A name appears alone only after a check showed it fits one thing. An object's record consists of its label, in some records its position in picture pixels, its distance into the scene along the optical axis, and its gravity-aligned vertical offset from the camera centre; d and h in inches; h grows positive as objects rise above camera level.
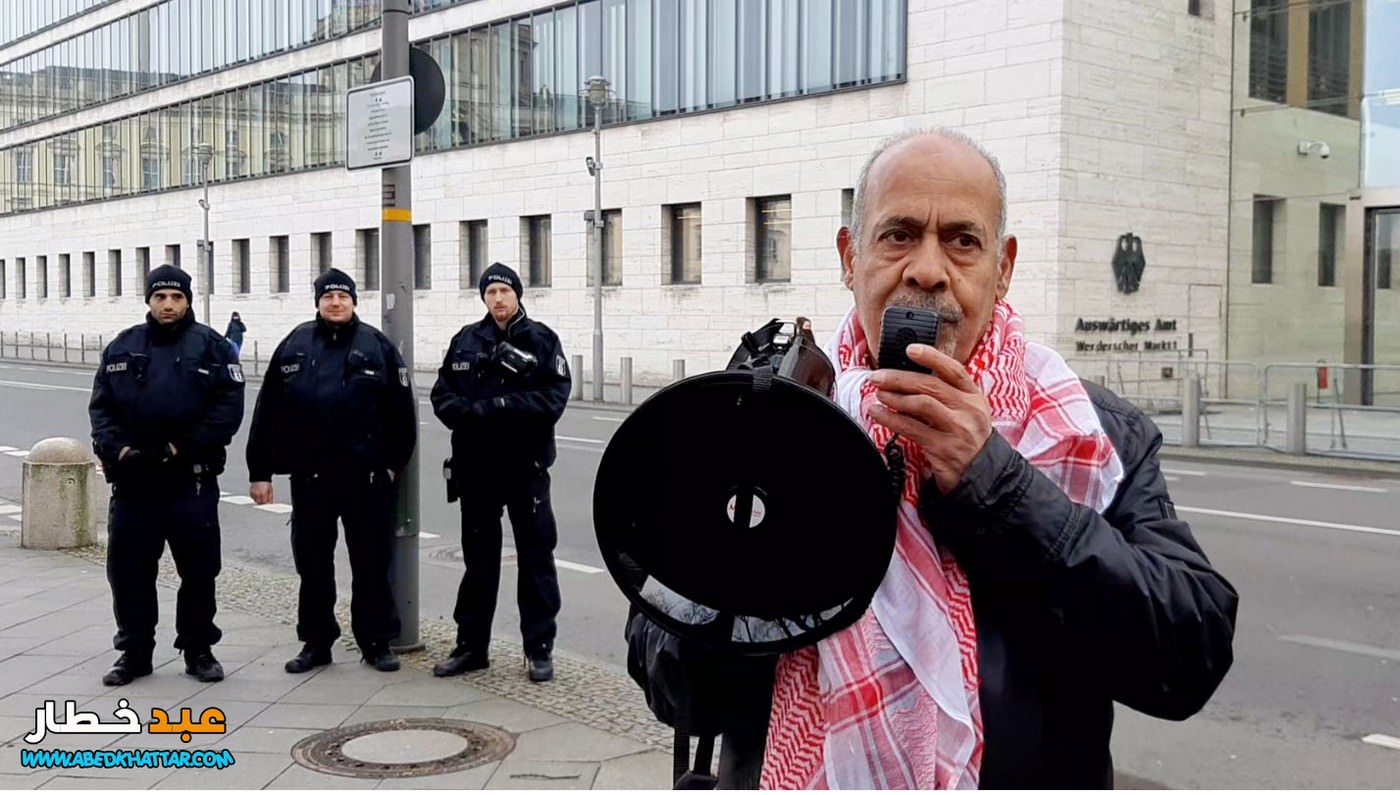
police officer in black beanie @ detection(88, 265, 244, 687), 253.0 -26.2
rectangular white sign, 275.3 +40.2
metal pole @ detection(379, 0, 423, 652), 275.0 +6.9
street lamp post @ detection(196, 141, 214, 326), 1731.1 +92.8
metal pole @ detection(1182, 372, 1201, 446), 712.4 -50.0
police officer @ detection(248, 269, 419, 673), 261.1 -25.9
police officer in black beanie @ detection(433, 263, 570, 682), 259.8 -27.4
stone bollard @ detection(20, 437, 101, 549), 398.0 -53.0
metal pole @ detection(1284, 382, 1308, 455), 671.1 -51.8
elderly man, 64.2 -13.4
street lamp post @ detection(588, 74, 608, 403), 1021.8 +82.5
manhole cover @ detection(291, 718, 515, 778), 198.7 -66.1
